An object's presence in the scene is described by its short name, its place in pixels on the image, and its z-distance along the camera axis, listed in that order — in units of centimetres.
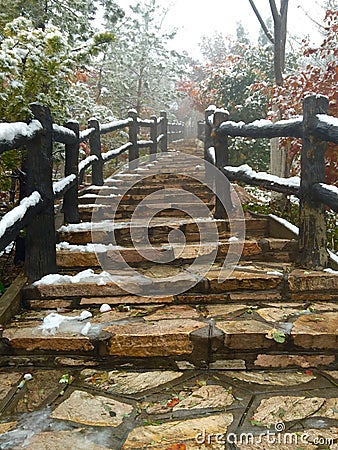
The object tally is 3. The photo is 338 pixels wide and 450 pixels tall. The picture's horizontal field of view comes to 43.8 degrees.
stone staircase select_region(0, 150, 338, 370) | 183
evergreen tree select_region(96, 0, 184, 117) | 1121
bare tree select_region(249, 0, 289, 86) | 513
